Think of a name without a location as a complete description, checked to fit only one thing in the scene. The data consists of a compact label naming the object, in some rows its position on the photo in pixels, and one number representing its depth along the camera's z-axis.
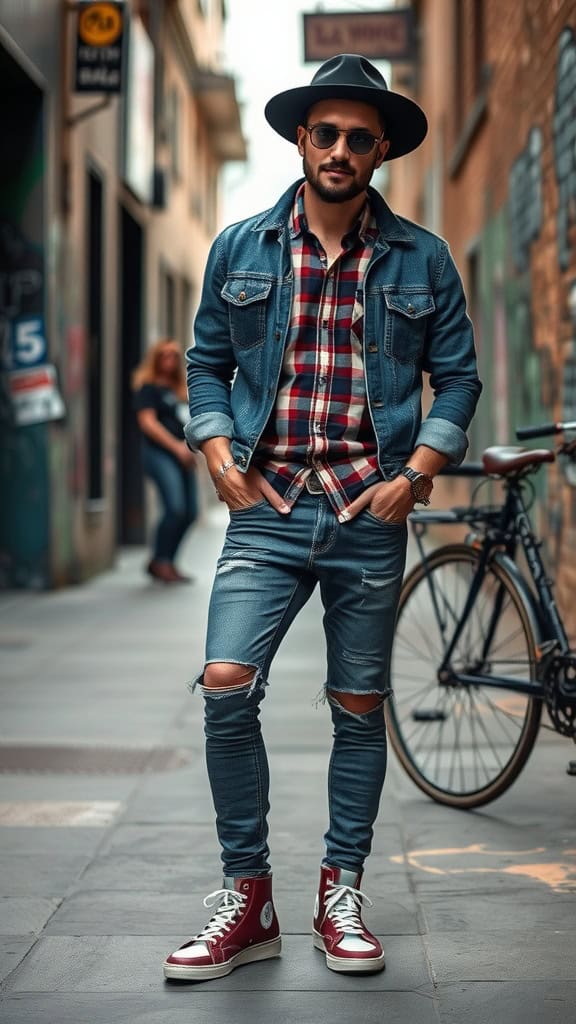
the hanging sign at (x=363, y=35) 22.32
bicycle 7.51
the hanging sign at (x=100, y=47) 19.27
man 5.69
